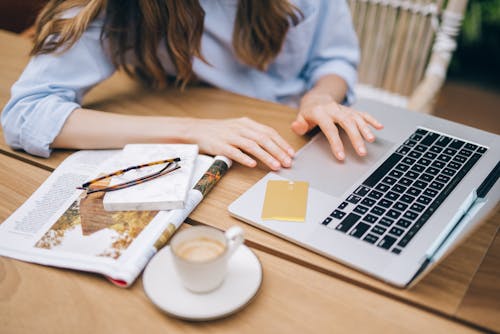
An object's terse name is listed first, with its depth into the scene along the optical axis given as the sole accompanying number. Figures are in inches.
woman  33.6
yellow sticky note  26.8
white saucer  21.1
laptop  23.8
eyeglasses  28.1
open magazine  24.0
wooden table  21.6
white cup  20.6
